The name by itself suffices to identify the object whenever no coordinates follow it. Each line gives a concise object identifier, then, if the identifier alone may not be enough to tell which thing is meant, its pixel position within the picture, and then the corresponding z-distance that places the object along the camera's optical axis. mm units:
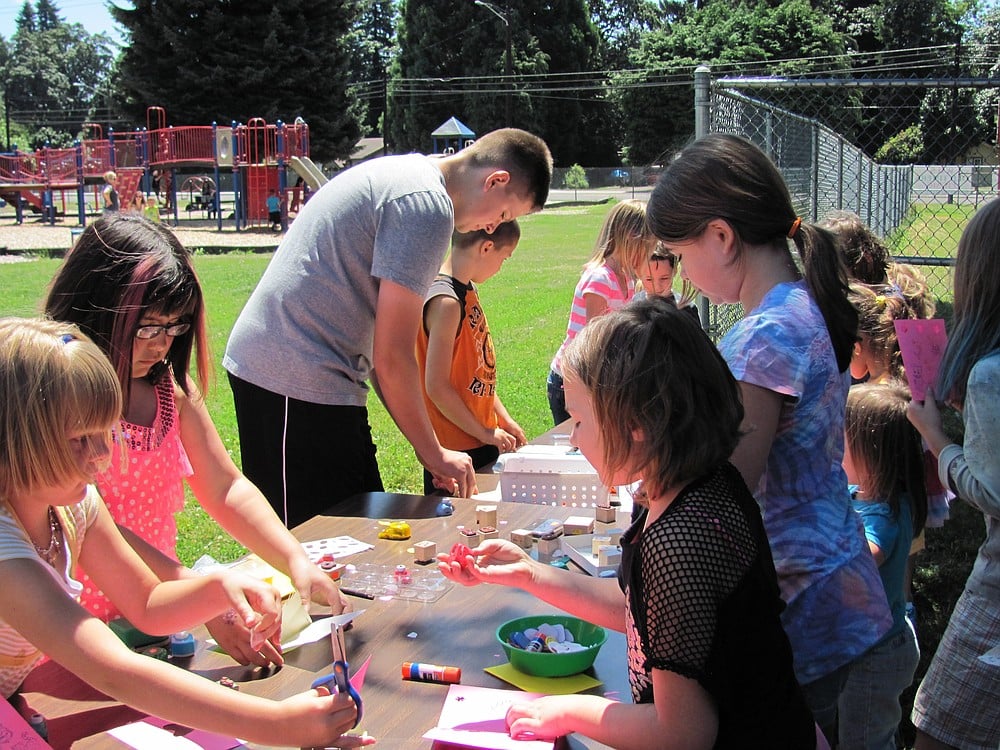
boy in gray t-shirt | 2836
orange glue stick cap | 1703
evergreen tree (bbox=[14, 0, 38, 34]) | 100625
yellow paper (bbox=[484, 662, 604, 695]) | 1683
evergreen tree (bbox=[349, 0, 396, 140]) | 59250
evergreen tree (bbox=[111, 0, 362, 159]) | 33906
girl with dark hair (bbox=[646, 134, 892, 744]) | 1739
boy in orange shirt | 3488
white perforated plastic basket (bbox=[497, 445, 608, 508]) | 2861
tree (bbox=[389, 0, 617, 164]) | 48344
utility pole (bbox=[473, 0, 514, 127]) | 47125
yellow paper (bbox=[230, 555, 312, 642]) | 1896
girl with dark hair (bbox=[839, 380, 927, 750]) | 2369
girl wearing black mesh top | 1345
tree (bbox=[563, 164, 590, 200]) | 44375
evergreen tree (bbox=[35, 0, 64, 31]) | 110062
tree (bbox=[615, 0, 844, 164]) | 42625
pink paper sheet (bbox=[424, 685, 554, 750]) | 1485
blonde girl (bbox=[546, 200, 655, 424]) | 4457
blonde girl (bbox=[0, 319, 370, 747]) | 1399
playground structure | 25953
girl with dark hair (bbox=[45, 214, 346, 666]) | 2047
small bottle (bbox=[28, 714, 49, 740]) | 1508
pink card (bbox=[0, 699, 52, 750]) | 1389
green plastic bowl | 1718
